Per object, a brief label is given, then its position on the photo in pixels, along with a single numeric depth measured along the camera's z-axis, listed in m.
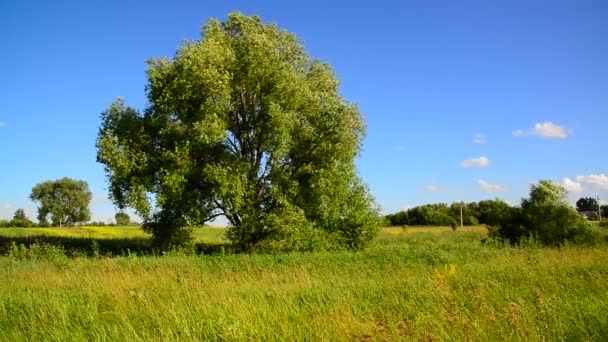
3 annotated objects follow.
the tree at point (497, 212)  28.14
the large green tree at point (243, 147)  21.58
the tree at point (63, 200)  103.75
